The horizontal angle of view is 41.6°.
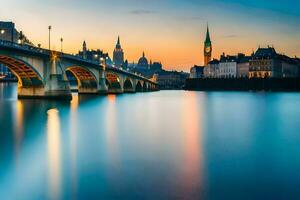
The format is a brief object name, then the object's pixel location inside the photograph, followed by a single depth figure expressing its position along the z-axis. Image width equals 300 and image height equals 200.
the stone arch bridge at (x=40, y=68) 57.58
